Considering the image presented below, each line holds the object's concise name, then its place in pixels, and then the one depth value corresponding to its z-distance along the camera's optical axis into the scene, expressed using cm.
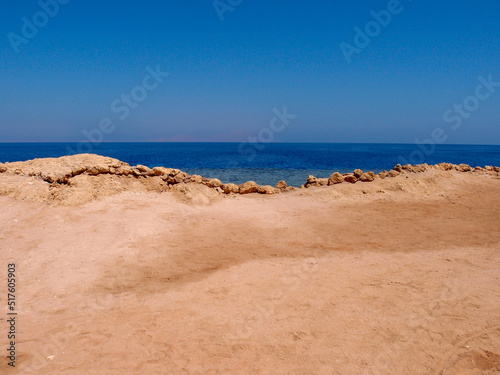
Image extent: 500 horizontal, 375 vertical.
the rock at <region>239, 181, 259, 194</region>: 1167
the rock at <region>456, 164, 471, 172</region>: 1541
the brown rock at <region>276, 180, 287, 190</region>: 1285
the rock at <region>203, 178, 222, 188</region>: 1133
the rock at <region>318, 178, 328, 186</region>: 1286
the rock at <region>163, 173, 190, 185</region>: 1084
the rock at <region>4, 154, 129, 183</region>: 1032
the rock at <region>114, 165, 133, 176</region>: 1077
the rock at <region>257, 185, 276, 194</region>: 1189
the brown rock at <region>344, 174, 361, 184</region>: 1250
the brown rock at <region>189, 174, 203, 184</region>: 1116
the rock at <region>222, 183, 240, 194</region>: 1133
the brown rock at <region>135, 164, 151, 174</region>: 1105
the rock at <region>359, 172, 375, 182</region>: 1254
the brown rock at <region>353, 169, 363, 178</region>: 1287
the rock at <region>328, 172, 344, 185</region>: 1262
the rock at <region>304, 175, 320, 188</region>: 1311
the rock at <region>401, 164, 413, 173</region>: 1429
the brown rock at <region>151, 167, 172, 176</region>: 1098
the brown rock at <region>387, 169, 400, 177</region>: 1355
